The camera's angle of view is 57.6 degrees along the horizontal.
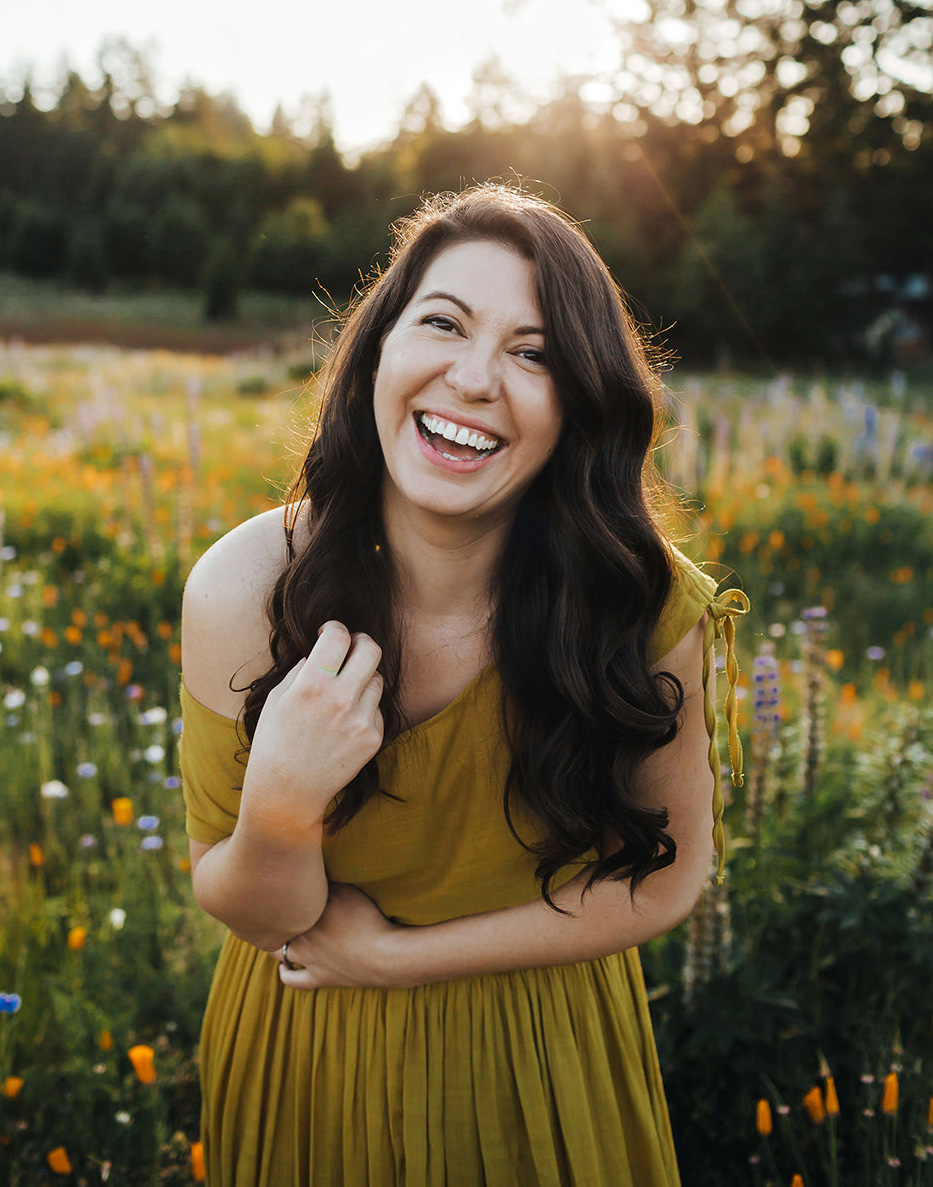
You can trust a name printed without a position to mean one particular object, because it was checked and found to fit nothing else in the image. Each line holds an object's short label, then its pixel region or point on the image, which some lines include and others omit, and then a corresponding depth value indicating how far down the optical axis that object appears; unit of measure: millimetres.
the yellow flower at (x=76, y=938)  2164
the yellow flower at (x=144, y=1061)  1705
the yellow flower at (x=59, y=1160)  1702
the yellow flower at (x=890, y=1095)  1605
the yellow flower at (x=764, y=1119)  1672
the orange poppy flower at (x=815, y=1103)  1738
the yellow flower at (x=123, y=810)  2510
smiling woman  1436
